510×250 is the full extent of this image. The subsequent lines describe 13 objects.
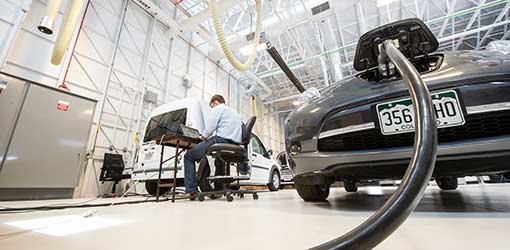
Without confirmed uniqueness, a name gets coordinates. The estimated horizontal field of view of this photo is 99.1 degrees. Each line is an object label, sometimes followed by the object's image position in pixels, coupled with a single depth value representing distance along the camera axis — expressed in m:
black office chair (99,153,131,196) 4.34
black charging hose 0.32
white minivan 3.28
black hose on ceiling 6.74
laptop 2.40
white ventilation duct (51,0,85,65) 3.30
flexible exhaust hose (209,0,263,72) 3.52
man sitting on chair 2.60
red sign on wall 3.56
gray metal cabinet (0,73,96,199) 3.01
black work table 2.42
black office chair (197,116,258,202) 2.29
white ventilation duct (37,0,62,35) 3.05
